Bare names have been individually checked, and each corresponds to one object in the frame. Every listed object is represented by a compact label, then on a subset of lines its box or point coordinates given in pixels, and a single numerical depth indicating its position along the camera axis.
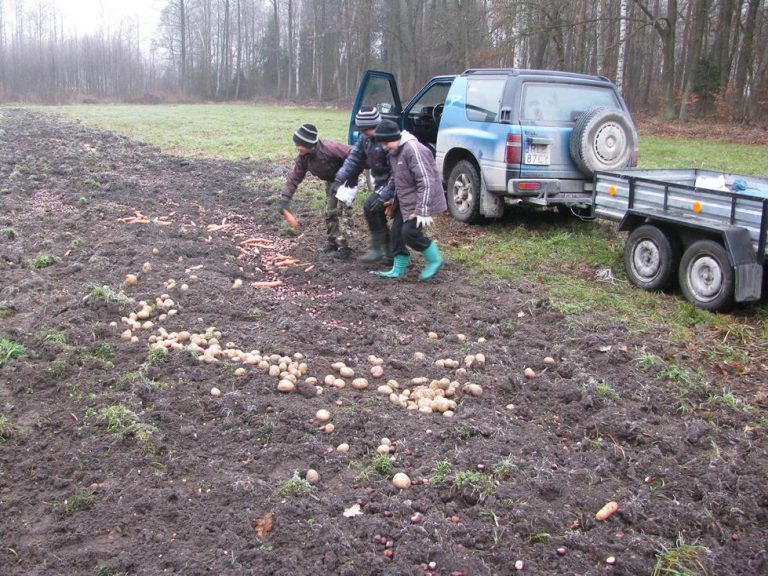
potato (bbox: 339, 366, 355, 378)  5.19
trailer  6.05
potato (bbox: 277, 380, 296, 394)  4.88
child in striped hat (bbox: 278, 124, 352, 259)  7.88
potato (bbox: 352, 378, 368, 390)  5.03
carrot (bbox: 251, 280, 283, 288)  7.21
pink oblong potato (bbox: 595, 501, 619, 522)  3.57
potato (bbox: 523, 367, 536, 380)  5.21
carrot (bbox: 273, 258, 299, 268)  7.99
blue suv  8.78
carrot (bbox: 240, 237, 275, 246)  8.92
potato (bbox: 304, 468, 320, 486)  3.83
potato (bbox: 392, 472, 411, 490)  3.79
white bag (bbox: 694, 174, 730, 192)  7.75
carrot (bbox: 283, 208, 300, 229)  7.82
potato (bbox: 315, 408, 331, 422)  4.50
